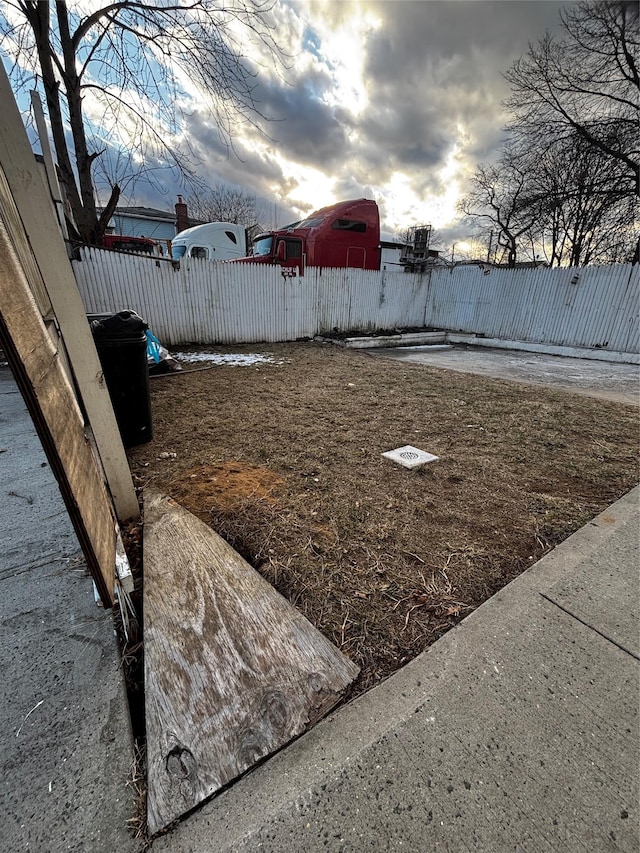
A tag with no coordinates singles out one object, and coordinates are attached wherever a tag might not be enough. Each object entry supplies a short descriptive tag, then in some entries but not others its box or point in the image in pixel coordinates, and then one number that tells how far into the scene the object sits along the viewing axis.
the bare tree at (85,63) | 6.70
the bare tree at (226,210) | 29.42
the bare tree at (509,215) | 16.47
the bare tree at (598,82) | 10.49
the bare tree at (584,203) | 12.60
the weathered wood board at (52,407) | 0.84
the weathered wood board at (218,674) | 0.97
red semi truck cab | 9.50
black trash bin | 2.81
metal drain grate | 2.87
